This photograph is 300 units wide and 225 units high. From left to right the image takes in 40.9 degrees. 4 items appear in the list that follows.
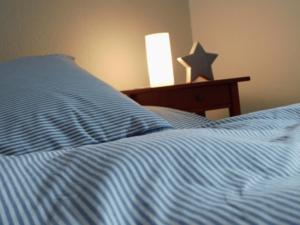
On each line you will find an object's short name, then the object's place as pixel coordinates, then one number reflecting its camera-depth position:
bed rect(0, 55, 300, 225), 0.34
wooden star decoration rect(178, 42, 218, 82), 1.85
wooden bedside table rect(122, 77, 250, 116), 1.59
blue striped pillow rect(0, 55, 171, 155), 0.74
